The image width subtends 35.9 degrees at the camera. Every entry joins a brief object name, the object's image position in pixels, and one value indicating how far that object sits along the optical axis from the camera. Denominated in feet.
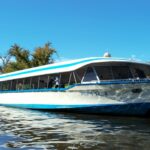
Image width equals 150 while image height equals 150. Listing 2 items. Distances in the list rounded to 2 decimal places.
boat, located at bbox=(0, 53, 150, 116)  37.08
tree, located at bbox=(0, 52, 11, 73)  142.84
